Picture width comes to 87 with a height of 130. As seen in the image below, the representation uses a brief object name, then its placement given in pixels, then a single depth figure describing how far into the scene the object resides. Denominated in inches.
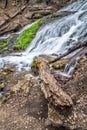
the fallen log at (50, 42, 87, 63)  322.9
